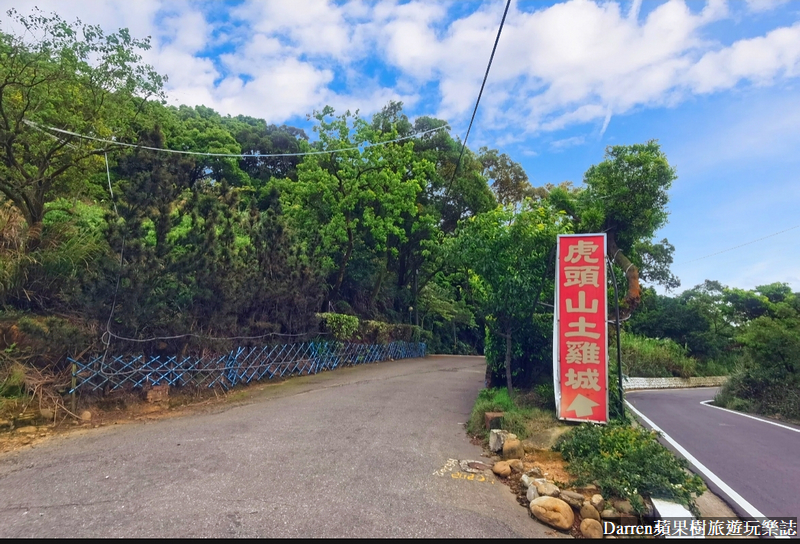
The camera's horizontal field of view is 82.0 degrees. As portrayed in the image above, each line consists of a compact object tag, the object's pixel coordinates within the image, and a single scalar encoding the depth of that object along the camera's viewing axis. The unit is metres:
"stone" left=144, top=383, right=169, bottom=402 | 8.75
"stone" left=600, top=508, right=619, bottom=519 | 4.60
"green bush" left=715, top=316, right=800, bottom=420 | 12.34
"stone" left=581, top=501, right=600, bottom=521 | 4.62
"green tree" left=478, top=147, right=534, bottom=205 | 26.70
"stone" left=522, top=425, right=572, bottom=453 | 6.63
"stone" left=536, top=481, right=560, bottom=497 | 4.94
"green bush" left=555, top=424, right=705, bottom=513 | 4.76
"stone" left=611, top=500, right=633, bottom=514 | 4.64
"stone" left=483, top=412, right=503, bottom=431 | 7.54
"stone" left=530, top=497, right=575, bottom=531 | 4.51
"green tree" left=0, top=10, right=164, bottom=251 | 8.65
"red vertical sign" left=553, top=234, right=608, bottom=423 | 7.10
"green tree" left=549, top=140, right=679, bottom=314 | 13.65
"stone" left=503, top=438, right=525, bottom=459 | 6.45
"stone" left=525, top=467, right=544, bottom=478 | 5.62
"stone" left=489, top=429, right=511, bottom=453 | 6.77
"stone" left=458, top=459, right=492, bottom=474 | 5.97
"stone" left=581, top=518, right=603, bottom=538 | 4.39
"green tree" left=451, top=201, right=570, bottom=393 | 9.18
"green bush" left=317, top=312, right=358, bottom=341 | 15.42
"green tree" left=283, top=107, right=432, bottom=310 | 18.12
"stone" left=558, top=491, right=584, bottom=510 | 4.79
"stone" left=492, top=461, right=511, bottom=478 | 5.81
